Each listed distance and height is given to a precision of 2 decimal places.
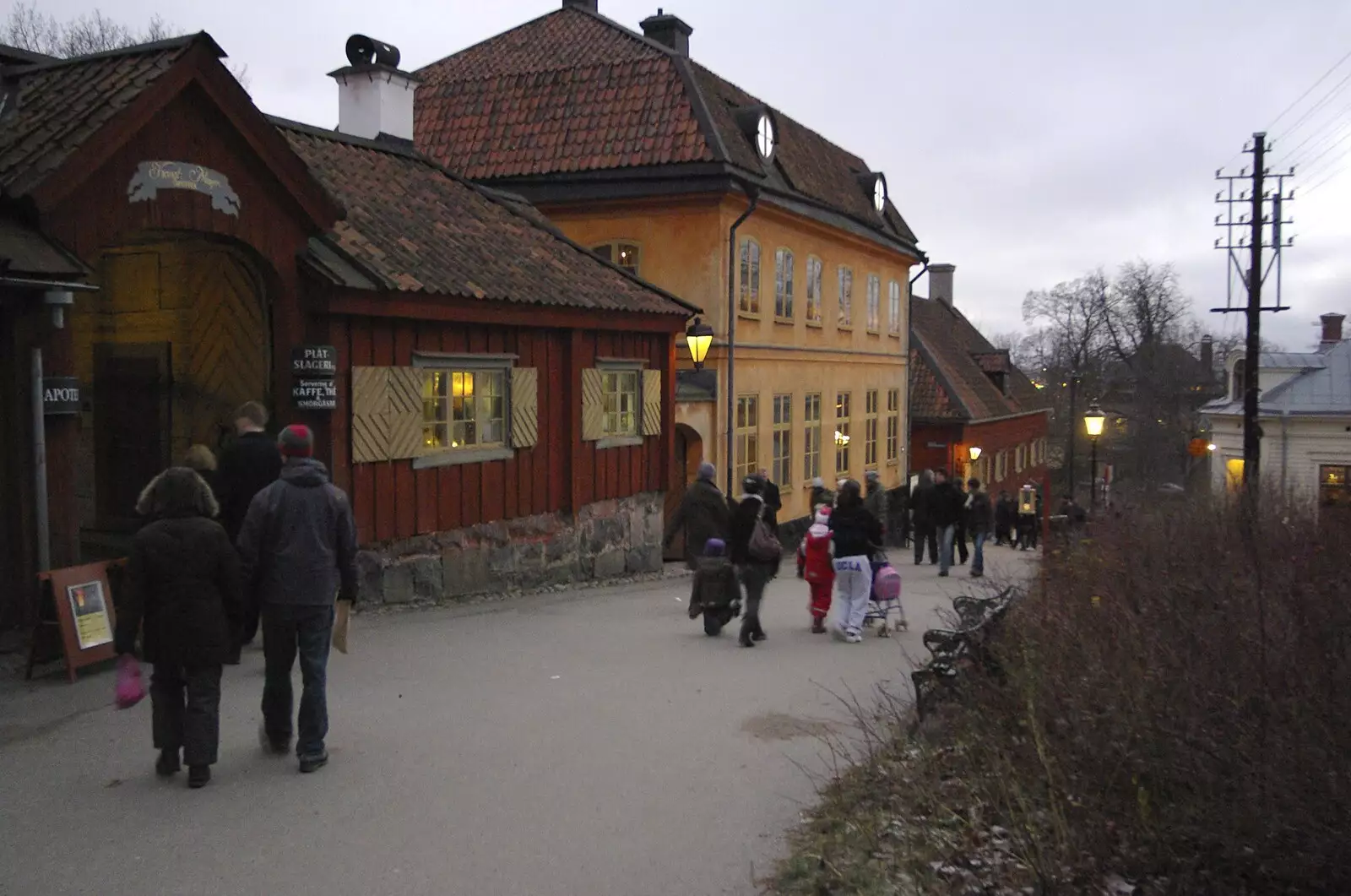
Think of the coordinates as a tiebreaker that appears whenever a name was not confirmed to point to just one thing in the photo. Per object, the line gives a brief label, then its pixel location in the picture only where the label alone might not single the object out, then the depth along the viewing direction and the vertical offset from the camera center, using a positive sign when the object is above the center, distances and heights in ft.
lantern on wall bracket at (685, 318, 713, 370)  66.85 +3.74
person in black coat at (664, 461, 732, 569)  37.76 -3.19
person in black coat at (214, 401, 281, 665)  28.19 -1.27
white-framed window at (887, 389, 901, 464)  113.09 -1.48
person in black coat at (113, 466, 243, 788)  20.07 -3.24
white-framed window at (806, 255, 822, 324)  90.63 +8.77
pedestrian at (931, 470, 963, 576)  62.49 -5.25
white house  133.28 -0.75
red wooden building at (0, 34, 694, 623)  30.25 +2.77
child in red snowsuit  39.04 -4.95
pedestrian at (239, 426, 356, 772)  21.53 -2.88
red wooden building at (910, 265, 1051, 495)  140.67 +0.61
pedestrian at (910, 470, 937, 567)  68.49 -5.59
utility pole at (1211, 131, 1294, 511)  90.43 +11.64
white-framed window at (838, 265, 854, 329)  98.22 +8.99
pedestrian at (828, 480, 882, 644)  37.96 -4.52
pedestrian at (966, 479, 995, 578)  62.69 -5.78
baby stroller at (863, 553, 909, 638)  39.86 -5.87
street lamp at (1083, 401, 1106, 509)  85.30 -1.03
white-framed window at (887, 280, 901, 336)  112.47 +9.18
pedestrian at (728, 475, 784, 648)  36.47 -4.30
